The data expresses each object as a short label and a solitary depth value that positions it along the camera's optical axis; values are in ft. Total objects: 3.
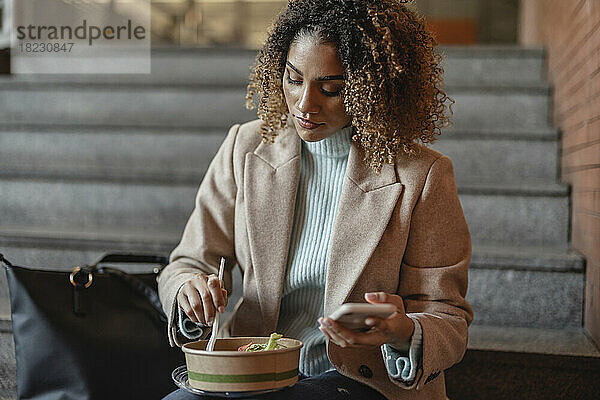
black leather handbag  4.75
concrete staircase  6.09
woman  4.15
